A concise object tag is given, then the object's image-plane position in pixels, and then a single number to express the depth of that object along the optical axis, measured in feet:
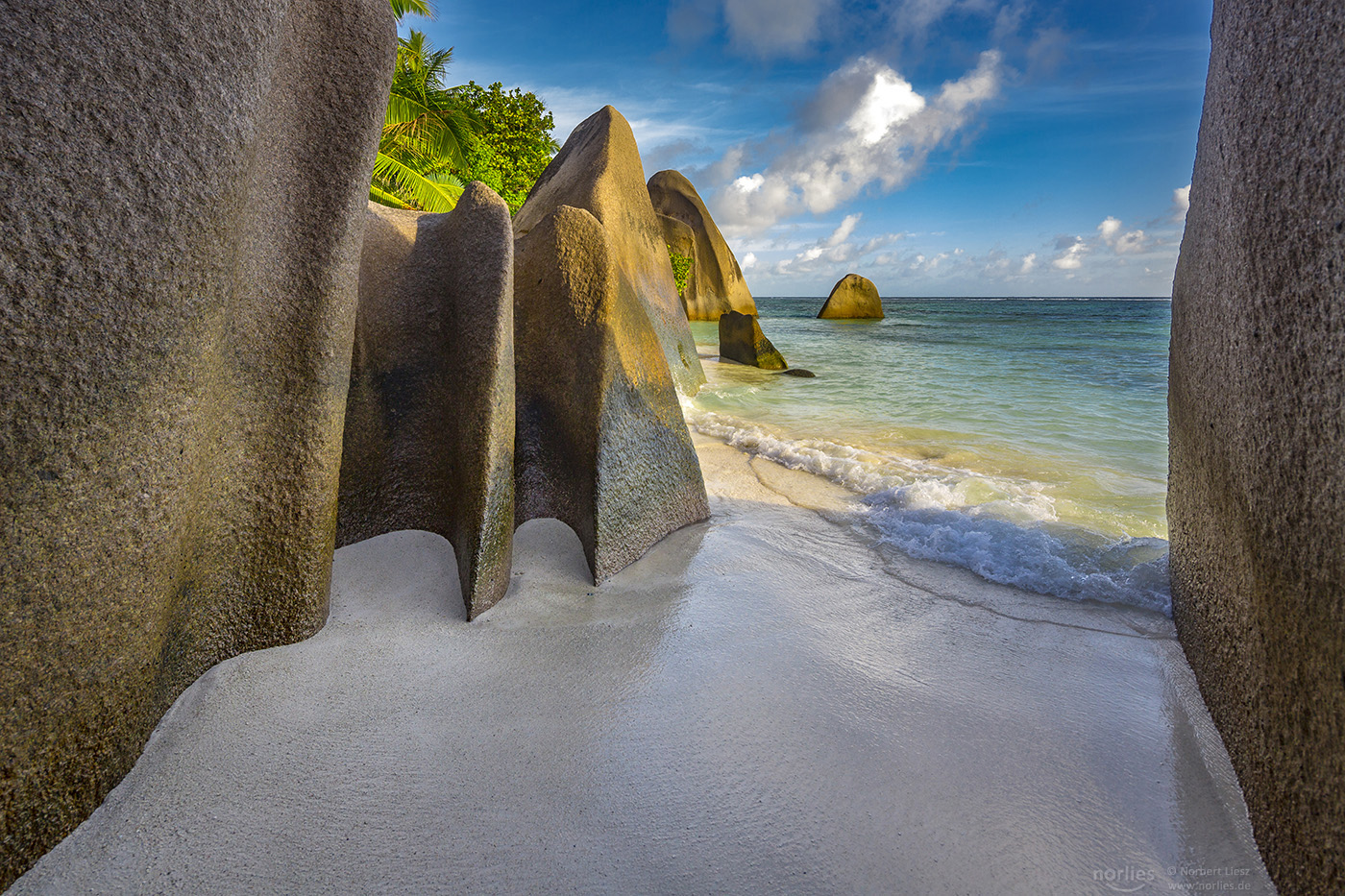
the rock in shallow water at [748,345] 39.52
